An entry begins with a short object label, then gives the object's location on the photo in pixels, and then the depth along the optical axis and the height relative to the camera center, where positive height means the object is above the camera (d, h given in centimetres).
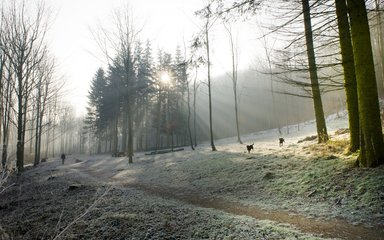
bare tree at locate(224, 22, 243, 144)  3057 +1031
